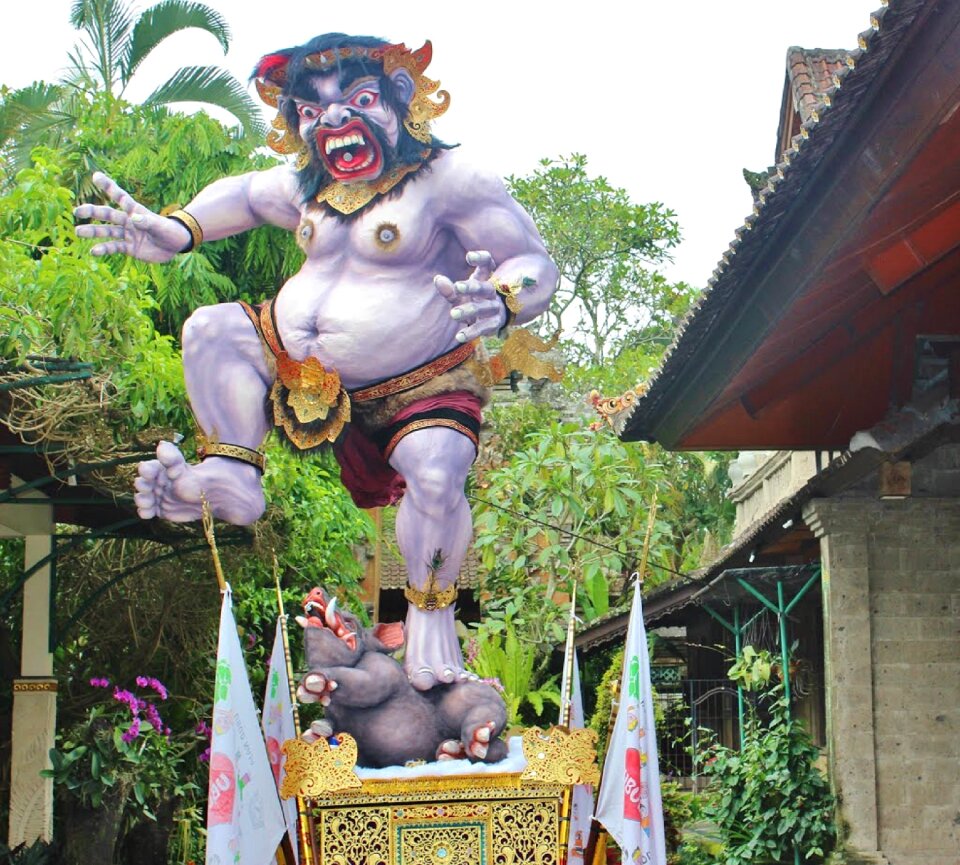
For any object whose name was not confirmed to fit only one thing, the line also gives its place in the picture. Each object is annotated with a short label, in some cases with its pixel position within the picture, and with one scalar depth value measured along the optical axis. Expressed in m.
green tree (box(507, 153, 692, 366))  25.97
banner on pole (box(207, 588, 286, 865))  5.49
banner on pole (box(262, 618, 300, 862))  6.45
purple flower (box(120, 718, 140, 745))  8.53
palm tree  15.95
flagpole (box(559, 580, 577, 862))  5.93
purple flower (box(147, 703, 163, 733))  9.47
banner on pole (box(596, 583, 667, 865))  5.79
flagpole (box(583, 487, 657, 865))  6.05
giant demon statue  6.13
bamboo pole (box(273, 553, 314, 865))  5.75
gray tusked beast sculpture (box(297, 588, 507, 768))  5.91
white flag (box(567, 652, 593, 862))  6.38
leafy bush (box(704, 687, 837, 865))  9.47
